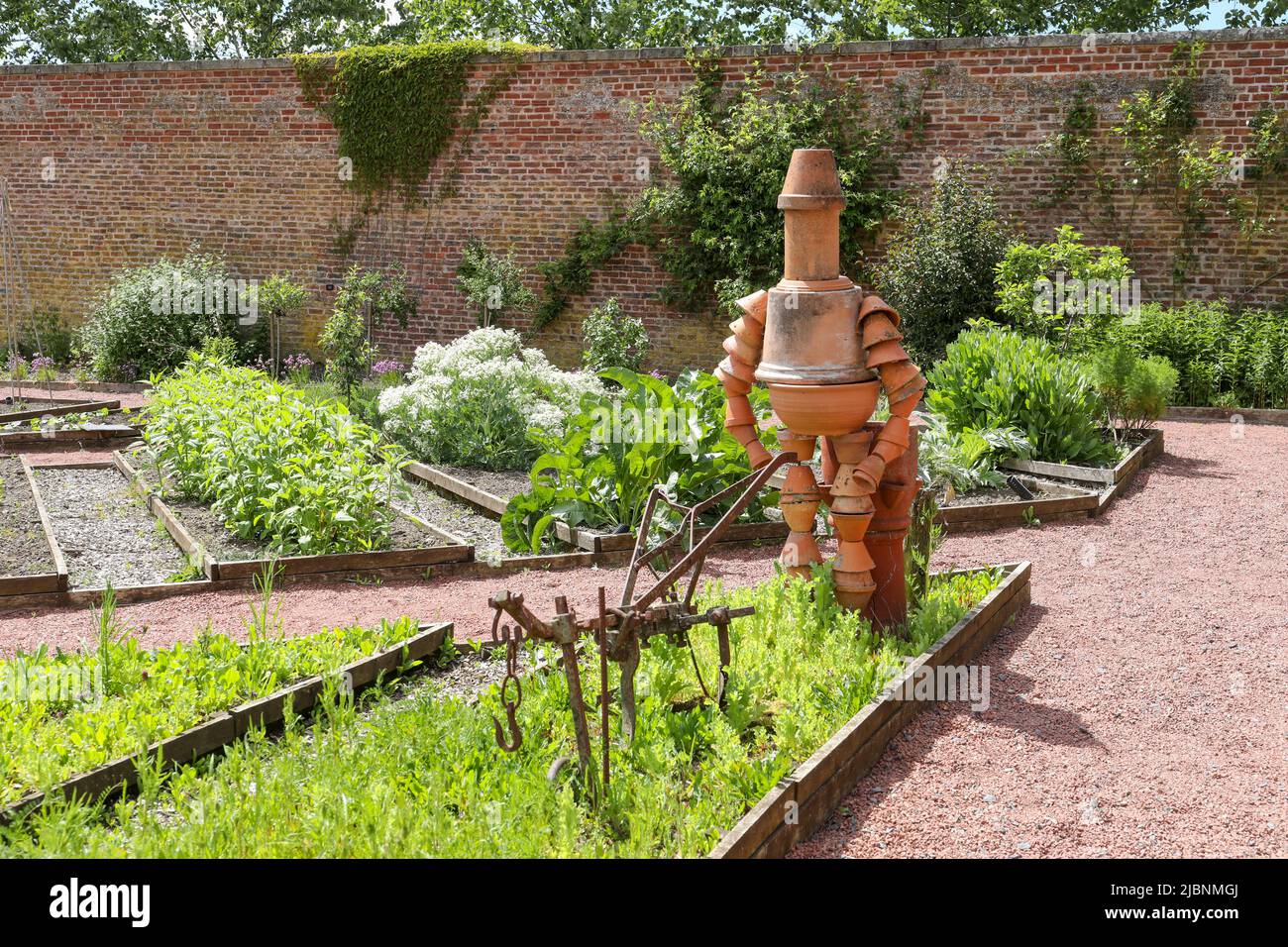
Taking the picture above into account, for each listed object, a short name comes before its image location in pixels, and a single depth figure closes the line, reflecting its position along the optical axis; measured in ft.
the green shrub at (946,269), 40.93
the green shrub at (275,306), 49.24
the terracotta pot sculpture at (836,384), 16.05
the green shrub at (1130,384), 31.78
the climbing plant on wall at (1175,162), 41.78
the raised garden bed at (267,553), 21.22
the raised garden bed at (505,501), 22.70
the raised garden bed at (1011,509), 25.17
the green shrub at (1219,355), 37.91
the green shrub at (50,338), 58.16
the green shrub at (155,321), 50.80
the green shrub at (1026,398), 29.27
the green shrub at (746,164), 46.57
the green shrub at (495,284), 50.85
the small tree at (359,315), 39.88
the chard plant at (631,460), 23.29
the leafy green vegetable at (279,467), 22.11
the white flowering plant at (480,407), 30.76
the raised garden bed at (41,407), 38.49
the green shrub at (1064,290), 33.86
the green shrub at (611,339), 45.98
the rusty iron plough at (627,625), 11.00
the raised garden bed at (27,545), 20.08
